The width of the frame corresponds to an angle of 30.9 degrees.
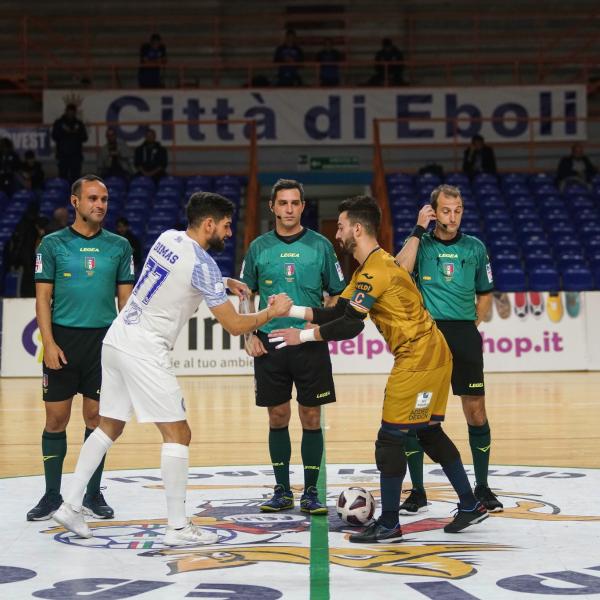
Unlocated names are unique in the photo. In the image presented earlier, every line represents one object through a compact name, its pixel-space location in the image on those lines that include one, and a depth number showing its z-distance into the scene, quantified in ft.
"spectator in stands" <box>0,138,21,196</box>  72.13
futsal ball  22.15
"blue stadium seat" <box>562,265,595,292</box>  61.93
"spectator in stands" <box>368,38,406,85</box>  80.59
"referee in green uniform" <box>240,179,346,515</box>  24.77
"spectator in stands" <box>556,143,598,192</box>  73.51
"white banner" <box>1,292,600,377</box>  58.08
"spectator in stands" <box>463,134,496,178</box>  73.77
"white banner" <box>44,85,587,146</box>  79.05
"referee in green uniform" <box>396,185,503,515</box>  24.75
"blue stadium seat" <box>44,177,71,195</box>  71.36
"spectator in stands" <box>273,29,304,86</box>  80.02
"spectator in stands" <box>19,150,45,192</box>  73.36
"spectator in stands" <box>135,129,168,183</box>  72.38
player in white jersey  20.86
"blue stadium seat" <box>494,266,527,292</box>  61.31
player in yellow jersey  21.26
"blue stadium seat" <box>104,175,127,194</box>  71.26
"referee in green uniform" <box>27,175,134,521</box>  23.97
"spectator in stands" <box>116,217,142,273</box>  57.82
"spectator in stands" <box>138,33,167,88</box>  80.18
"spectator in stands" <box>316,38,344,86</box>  80.64
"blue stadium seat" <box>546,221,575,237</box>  67.46
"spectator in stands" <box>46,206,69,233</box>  58.80
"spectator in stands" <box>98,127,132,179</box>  71.15
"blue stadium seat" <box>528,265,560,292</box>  61.67
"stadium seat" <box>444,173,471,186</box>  72.64
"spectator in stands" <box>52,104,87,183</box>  70.74
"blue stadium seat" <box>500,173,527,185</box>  73.77
